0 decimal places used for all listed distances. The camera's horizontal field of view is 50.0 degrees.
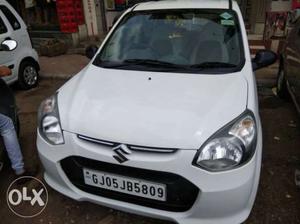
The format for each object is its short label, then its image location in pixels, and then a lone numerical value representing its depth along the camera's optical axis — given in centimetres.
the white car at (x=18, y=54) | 536
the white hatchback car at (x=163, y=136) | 200
